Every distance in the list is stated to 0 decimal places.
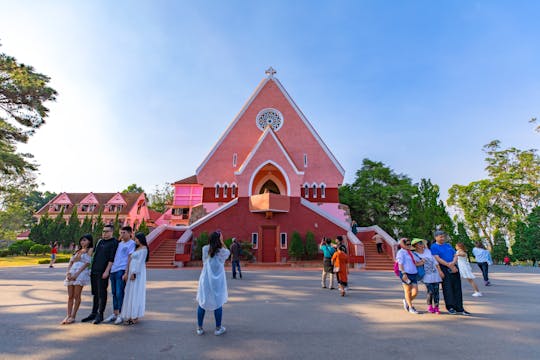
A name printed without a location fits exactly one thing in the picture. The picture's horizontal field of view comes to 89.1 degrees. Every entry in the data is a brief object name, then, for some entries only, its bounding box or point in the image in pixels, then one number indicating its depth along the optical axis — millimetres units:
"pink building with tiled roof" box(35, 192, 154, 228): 47031
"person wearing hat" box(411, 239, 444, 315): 6020
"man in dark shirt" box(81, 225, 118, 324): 5242
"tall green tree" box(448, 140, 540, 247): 31562
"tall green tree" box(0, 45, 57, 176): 15331
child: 8044
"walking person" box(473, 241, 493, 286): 10242
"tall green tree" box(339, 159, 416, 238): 27203
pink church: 19531
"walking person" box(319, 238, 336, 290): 9305
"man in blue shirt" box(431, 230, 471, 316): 6004
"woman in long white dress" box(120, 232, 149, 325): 5094
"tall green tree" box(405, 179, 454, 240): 19812
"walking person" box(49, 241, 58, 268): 19006
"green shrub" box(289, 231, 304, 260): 18234
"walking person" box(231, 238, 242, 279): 12055
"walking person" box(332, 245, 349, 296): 8133
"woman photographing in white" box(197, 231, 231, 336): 4496
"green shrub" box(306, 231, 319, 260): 18375
